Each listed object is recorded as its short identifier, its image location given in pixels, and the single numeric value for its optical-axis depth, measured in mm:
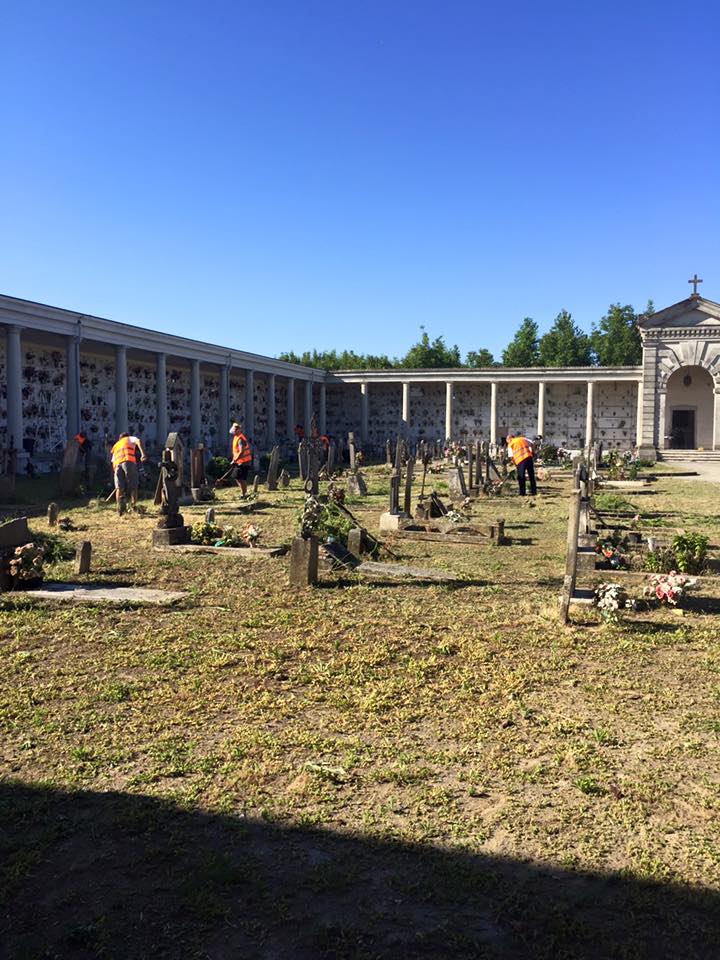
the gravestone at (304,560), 8297
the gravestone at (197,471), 18344
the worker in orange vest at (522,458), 18578
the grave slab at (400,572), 8781
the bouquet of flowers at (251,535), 10641
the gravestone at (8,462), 18706
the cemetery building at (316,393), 23562
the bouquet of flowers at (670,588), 7195
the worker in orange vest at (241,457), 17641
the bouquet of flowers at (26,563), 7883
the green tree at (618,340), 60594
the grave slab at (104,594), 7461
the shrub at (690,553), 8828
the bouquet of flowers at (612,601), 6754
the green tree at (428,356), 58188
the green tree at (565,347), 61316
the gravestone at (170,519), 10641
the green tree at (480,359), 67438
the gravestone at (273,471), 19684
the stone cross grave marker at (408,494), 14204
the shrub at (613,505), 15324
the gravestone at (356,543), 10180
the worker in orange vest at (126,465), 14578
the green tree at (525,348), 62812
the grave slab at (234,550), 10055
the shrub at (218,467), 23172
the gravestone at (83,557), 8781
